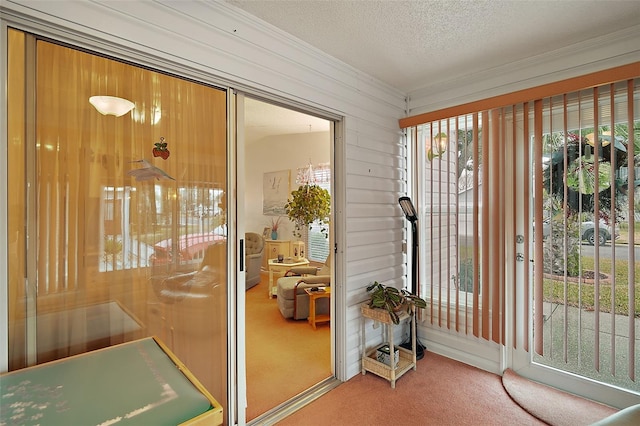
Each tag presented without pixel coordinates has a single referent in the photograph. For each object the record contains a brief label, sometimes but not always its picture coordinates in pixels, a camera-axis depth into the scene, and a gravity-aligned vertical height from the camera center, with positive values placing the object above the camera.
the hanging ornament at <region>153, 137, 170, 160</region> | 1.61 +0.35
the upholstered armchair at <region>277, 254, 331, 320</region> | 3.78 -1.05
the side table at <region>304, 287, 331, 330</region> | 3.63 -1.04
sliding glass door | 1.26 +0.03
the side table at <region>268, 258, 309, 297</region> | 4.92 -0.85
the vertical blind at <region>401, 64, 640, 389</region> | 2.05 -0.03
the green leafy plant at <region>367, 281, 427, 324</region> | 2.47 -0.73
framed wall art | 5.94 +0.46
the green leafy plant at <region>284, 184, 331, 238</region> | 4.73 +0.17
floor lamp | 2.92 -0.20
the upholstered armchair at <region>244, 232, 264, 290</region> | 5.18 -0.73
